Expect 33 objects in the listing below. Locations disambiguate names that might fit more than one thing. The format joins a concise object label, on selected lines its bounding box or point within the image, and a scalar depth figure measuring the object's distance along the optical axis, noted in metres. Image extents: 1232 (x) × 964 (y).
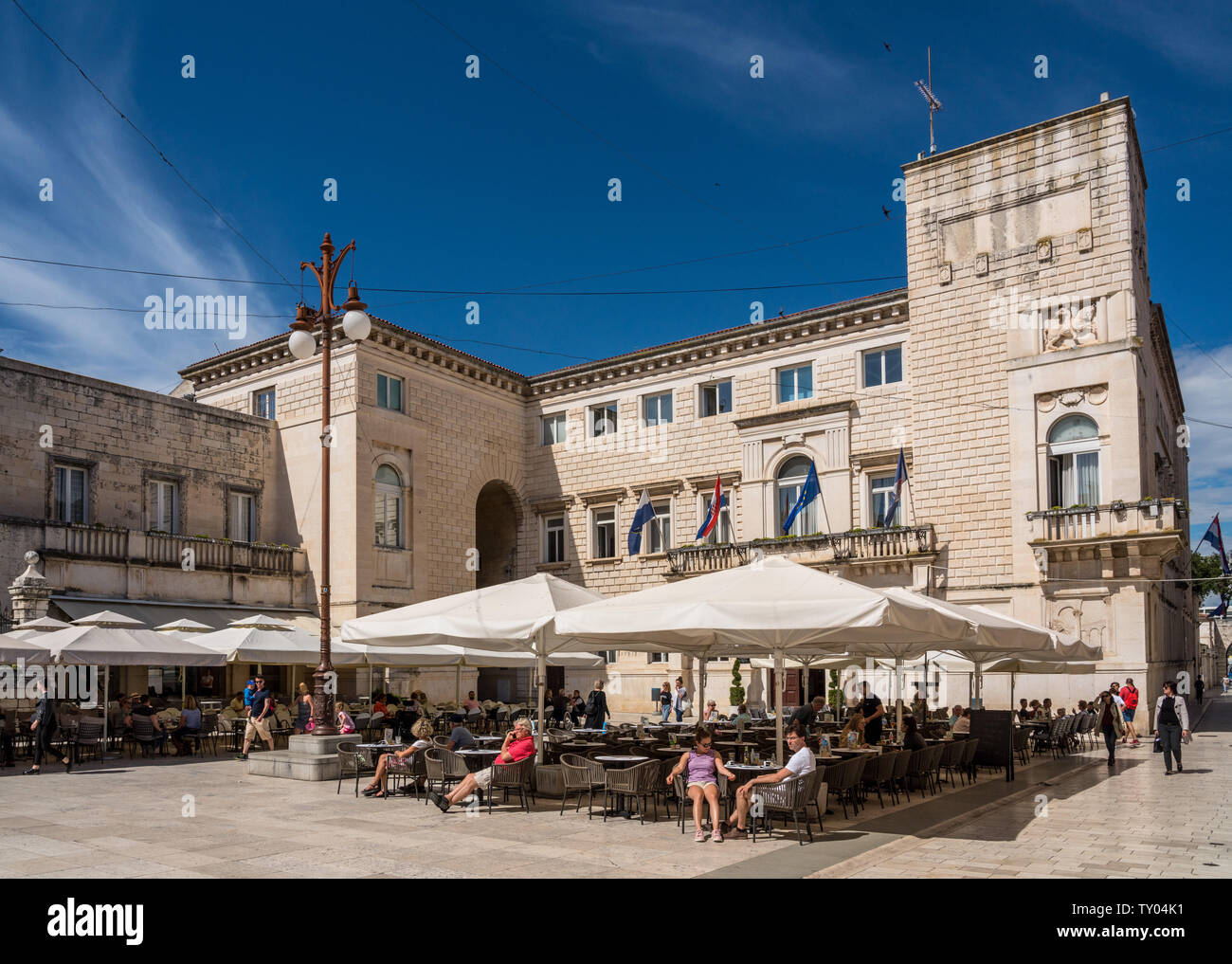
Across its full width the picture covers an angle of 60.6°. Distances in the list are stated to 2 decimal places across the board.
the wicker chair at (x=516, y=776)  12.90
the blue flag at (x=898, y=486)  28.39
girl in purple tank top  10.96
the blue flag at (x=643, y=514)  32.50
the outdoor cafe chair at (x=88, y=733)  18.67
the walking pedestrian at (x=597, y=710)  22.89
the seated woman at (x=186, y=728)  20.45
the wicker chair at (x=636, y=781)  12.25
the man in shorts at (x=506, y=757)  12.77
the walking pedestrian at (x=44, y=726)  17.39
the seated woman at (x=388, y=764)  14.12
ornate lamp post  15.80
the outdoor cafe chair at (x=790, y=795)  10.74
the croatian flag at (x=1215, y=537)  31.80
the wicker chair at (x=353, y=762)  15.01
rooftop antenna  31.08
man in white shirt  11.00
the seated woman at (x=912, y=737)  14.97
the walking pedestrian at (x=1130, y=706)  23.50
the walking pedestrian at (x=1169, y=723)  17.50
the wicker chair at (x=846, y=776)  11.98
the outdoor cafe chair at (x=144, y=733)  19.80
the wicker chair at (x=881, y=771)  13.15
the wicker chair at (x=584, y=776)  12.56
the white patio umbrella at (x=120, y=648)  17.48
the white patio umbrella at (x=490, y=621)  13.90
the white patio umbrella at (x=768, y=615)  10.58
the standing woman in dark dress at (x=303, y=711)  21.52
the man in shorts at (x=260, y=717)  19.84
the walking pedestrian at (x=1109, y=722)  19.17
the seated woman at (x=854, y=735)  16.23
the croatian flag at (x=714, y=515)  31.42
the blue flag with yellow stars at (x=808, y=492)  29.53
